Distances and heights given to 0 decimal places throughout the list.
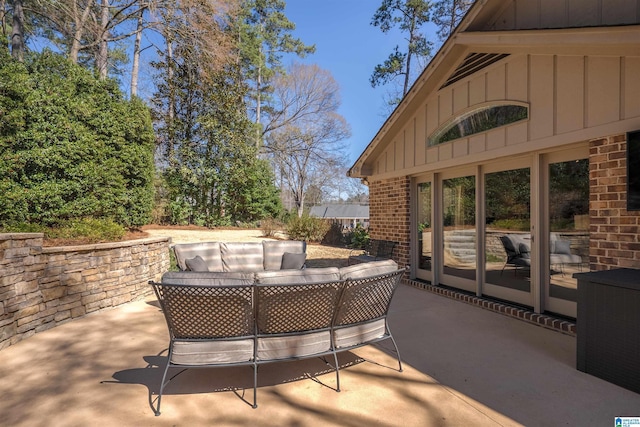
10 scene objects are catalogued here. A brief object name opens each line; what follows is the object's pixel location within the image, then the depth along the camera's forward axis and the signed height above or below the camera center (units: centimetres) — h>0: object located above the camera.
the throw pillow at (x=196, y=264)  474 -65
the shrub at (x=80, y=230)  470 -19
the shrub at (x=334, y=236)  1340 -66
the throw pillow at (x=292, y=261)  552 -69
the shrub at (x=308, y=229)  1341 -37
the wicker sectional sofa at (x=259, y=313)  238 -71
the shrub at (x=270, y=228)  1403 -37
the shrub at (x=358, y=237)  1175 -62
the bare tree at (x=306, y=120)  2330 +717
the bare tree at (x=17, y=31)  823 +457
